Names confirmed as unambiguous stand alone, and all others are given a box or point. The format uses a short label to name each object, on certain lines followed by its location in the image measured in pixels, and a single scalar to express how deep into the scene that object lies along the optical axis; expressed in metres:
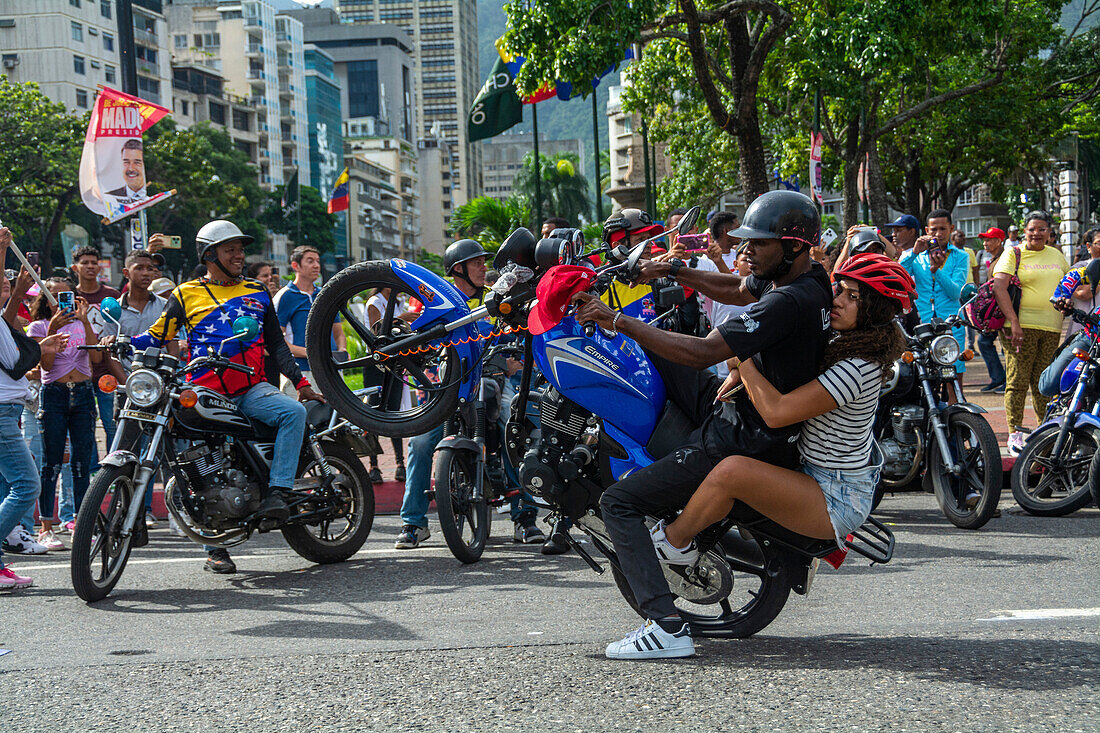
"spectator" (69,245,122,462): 8.51
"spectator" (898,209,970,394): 9.85
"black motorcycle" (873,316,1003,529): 6.89
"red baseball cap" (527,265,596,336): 4.15
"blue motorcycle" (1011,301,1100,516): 7.26
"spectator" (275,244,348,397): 8.43
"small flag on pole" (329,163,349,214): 52.81
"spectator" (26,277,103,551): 7.97
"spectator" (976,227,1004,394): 13.42
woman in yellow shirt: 9.36
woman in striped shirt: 4.10
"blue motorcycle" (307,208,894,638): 4.41
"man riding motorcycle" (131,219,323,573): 6.54
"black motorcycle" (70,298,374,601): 5.96
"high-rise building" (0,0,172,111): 71.69
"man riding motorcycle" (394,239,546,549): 7.27
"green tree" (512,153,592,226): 74.25
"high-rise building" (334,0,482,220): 182.88
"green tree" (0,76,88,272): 43.31
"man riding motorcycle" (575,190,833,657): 4.06
